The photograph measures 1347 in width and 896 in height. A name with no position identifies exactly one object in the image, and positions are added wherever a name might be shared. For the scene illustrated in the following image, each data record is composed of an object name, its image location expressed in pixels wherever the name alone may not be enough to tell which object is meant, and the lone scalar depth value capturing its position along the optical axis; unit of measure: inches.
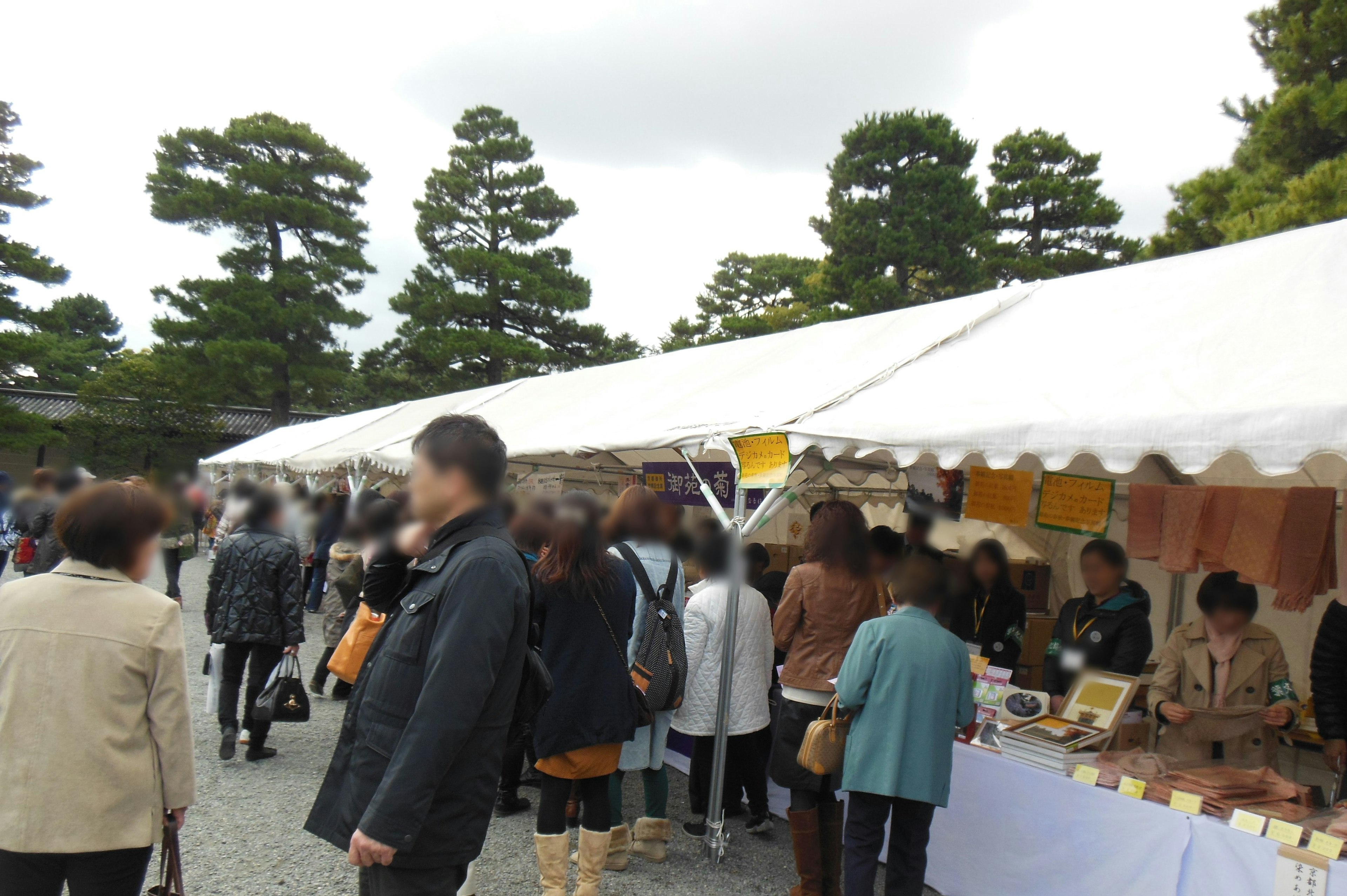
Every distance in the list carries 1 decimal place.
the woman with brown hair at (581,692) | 122.1
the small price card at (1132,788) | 115.3
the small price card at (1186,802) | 108.8
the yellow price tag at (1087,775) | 120.8
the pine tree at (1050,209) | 675.4
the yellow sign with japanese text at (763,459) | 144.3
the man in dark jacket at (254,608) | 185.5
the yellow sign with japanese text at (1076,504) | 161.0
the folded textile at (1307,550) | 135.9
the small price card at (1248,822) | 102.4
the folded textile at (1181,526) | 153.9
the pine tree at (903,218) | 706.2
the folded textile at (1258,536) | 139.5
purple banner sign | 205.0
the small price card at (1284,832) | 99.0
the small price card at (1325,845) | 95.3
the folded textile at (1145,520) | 163.9
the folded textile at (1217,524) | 149.3
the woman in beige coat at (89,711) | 77.4
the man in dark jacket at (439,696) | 65.5
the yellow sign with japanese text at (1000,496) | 168.2
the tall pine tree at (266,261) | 901.8
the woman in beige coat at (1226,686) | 130.3
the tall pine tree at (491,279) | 861.2
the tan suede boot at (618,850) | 146.5
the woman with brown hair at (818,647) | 132.6
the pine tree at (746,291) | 999.6
